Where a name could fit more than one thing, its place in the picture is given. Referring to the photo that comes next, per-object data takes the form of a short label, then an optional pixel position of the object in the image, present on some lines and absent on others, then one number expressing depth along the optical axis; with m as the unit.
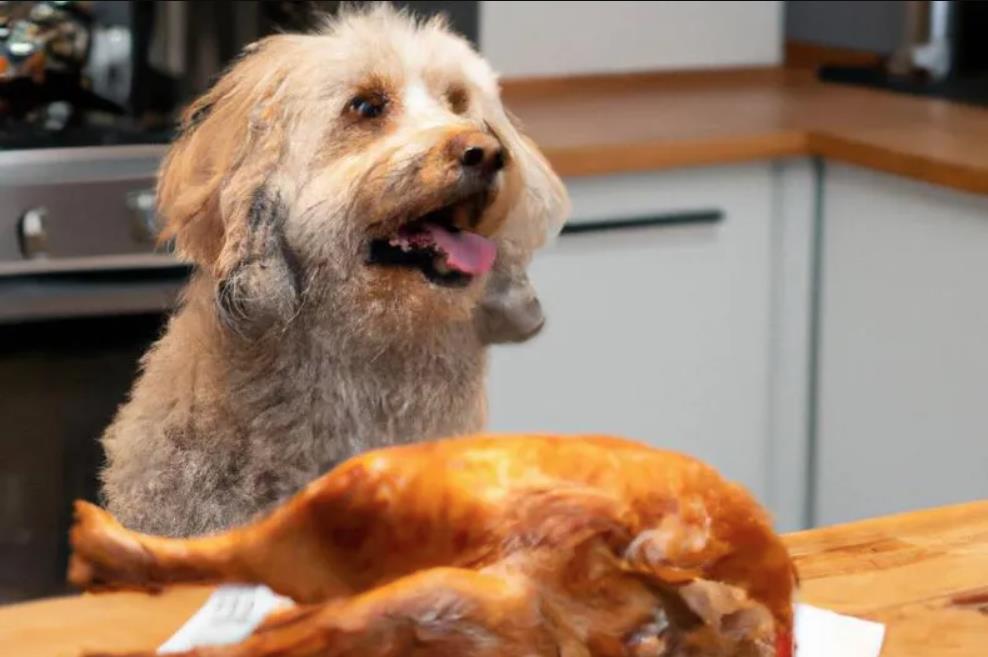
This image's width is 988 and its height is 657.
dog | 2.51
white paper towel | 1.77
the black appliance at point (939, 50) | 3.92
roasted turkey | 1.37
